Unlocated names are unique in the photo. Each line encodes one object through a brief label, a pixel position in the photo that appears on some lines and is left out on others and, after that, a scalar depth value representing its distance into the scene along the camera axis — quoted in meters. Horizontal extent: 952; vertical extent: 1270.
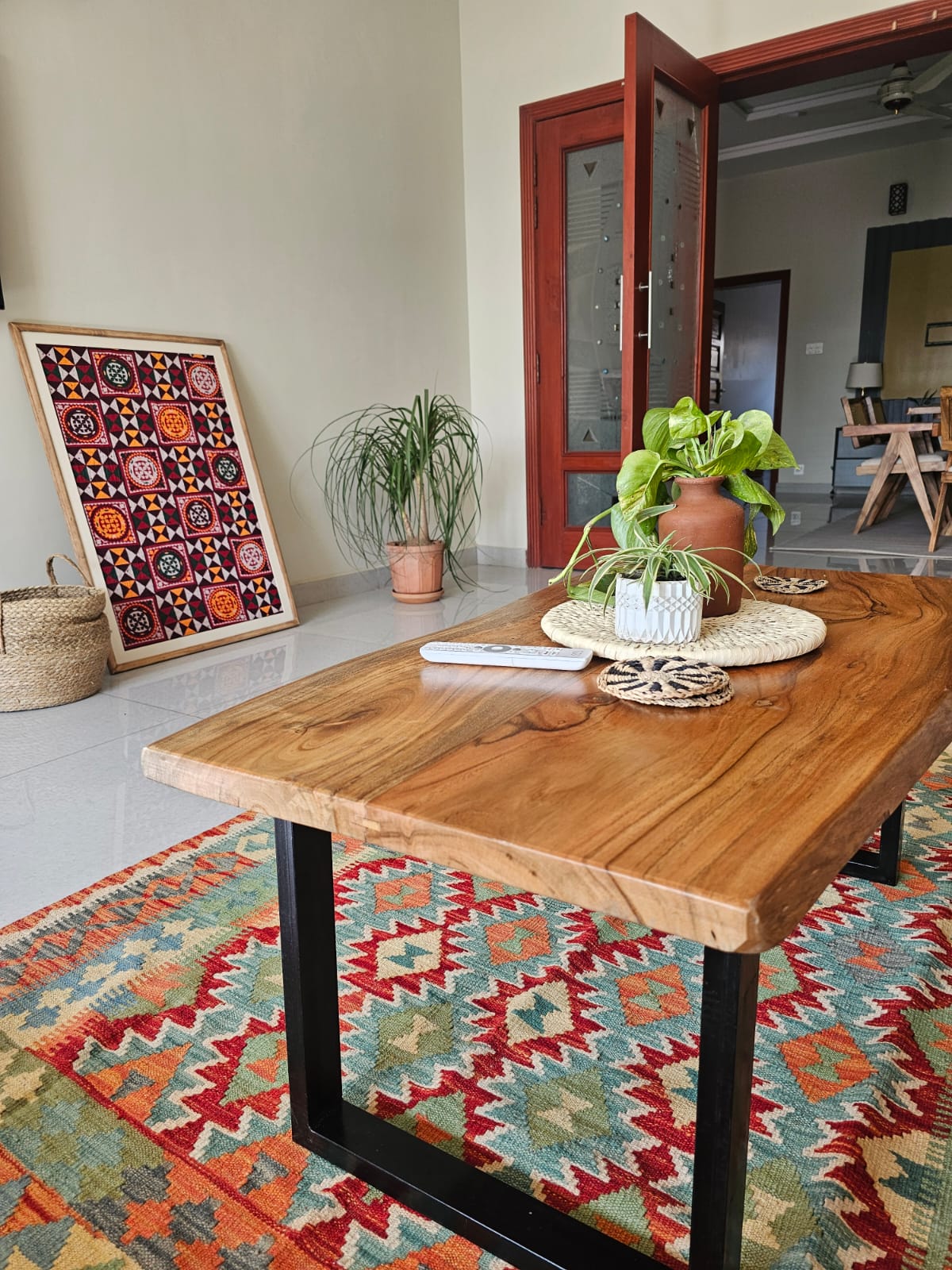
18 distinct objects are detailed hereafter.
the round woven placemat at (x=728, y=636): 0.98
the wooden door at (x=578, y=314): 3.96
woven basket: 2.30
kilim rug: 0.80
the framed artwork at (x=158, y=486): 2.68
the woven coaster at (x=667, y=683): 0.85
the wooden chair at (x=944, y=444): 4.62
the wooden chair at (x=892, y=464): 5.09
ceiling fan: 4.56
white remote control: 0.99
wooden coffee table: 0.56
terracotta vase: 1.10
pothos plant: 1.09
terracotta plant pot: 3.64
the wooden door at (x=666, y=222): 3.07
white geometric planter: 0.99
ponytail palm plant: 3.58
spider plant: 0.99
